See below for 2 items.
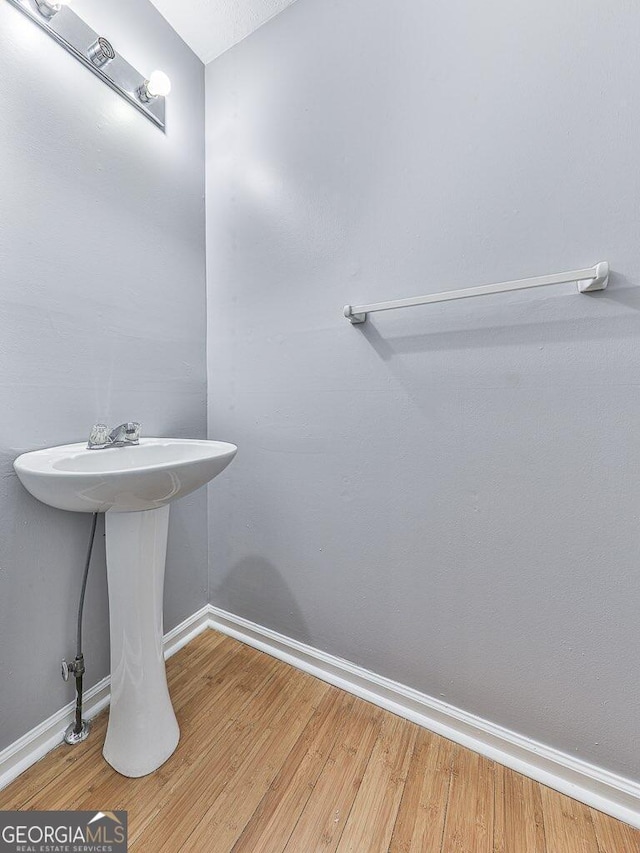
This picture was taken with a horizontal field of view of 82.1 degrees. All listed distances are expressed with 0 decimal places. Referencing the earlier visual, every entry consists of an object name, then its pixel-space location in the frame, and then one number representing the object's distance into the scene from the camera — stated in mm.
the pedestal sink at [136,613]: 904
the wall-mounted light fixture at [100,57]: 916
